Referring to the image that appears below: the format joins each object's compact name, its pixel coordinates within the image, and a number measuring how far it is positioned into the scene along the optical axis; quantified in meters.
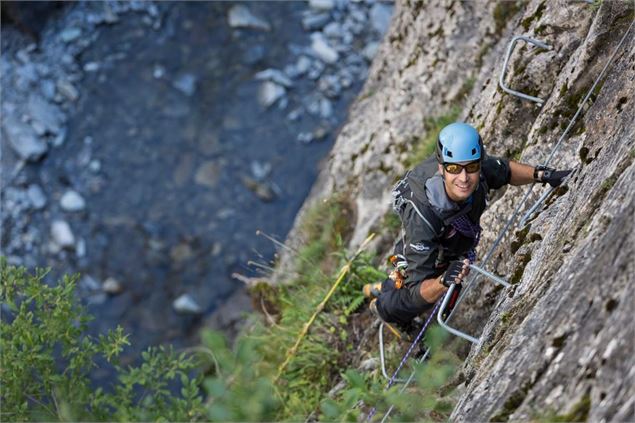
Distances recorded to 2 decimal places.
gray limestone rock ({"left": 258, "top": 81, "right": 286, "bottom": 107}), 14.48
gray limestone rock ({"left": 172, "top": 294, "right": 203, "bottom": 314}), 13.03
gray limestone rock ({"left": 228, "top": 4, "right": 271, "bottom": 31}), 14.98
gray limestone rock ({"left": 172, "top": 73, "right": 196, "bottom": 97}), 14.62
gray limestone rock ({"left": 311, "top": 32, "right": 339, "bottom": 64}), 14.63
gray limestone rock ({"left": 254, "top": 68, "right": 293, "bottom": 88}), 14.55
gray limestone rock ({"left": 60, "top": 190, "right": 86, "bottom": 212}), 13.59
